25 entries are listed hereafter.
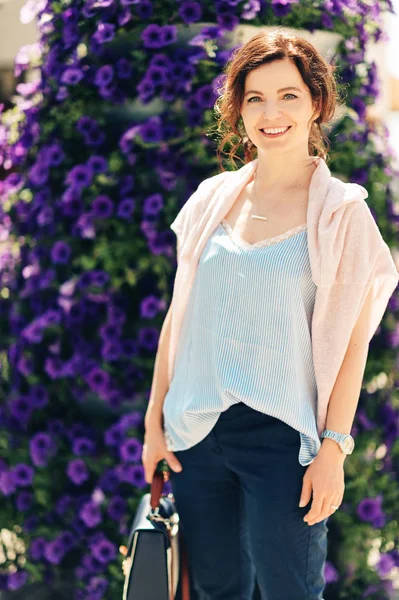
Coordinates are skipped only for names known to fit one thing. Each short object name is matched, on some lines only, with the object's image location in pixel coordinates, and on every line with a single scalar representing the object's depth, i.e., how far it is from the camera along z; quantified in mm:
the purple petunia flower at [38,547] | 2828
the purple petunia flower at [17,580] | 2895
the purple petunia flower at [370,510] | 2746
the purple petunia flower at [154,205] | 2668
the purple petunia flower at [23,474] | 2836
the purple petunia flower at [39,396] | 2836
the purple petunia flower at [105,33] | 2664
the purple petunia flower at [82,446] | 2773
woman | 1817
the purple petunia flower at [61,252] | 2760
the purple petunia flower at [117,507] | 2729
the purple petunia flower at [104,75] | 2689
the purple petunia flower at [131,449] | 2697
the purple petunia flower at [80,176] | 2719
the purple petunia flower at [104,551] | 2740
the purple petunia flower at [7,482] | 2852
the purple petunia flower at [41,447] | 2801
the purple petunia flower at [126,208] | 2678
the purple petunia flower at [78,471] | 2770
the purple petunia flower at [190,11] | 2654
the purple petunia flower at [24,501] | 2857
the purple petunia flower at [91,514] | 2742
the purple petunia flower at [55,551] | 2793
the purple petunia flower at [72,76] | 2730
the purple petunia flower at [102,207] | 2701
